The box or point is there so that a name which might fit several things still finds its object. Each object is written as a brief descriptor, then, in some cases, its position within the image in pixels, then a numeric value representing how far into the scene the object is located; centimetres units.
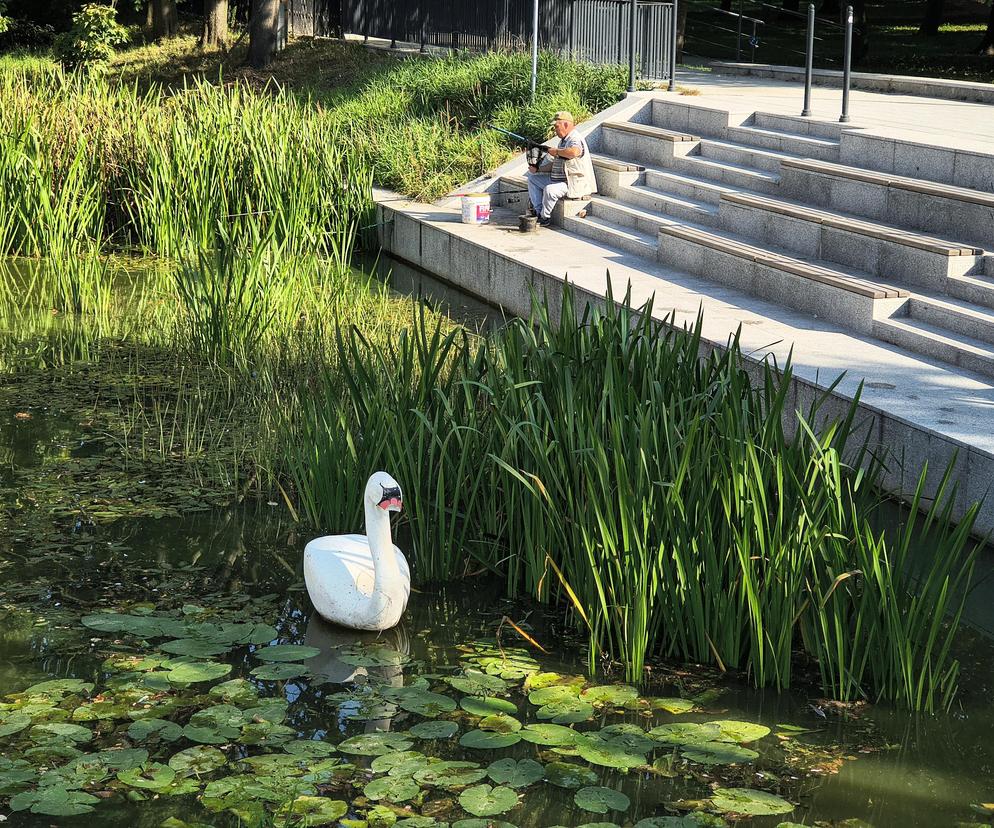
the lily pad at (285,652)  474
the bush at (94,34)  2970
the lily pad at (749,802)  374
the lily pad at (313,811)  363
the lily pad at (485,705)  438
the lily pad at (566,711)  432
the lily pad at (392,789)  378
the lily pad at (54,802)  366
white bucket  1296
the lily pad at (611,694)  447
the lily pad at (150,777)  380
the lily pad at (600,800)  376
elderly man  1314
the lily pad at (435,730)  419
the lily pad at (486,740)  409
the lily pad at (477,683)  454
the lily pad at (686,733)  417
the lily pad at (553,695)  445
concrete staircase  873
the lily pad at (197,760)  391
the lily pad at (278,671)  458
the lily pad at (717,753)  403
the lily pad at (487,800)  368
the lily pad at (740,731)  418
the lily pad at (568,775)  393
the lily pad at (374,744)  407
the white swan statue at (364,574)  485
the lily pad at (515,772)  386
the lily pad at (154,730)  411
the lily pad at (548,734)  414
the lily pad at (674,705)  443
